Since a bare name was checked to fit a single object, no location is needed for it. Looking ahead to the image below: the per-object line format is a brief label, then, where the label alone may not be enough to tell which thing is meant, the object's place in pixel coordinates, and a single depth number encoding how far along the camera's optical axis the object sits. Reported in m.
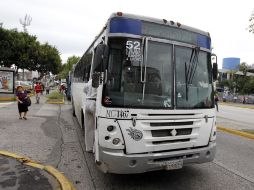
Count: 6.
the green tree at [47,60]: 29.41
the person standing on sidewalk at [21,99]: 8.30
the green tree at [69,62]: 49.94
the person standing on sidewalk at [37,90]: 14.45
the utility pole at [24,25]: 35.70
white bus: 3.22
